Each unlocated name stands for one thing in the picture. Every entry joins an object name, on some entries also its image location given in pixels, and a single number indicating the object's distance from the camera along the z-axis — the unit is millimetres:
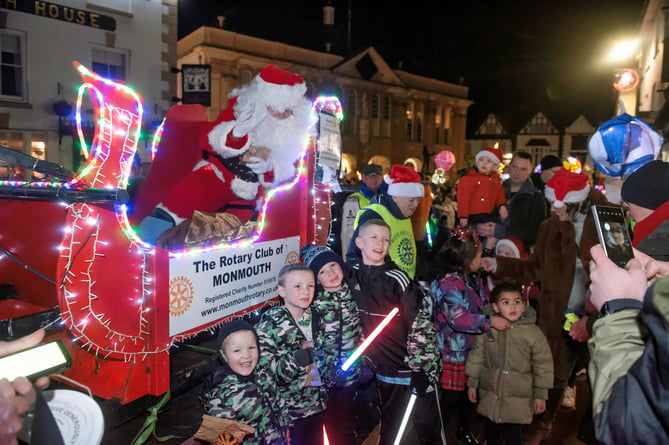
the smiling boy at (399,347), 2975
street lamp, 19547
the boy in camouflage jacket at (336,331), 3035
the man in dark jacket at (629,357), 1133
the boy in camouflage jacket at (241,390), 2404
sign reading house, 10461
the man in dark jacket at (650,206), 2191
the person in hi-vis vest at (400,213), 4137
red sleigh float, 2740
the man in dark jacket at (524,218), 5285
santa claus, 4023
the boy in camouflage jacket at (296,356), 2686
